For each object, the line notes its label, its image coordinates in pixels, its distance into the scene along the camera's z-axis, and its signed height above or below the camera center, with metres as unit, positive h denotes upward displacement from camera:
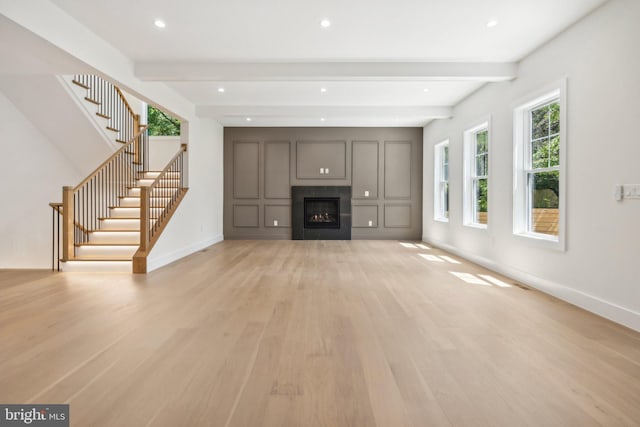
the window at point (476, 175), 5.70 +0.65
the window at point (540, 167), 3.84 +0.55
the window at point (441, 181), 7.77 +0.71
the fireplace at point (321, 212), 8.97 +0.01
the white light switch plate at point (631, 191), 2.76 +0.18
